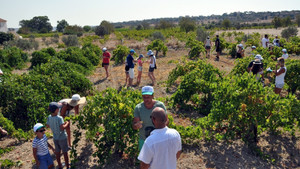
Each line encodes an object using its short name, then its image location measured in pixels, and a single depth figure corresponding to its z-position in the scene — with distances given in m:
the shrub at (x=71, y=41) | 24.77
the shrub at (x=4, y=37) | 31.66
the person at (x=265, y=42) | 12.85
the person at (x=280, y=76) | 6.43
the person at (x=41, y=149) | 3.64
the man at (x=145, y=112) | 3.28
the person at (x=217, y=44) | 13.68
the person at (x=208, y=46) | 14.29
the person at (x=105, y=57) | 10.30
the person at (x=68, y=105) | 4.53
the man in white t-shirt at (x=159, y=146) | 2.35
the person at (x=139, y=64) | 9.10
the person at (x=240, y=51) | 10.37
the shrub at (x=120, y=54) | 14.85
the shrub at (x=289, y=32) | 23.14
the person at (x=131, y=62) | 8.75
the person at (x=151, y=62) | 9.09
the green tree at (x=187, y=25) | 34.09
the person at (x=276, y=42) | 13.12
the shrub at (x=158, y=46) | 17.00
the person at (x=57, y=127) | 3.90
